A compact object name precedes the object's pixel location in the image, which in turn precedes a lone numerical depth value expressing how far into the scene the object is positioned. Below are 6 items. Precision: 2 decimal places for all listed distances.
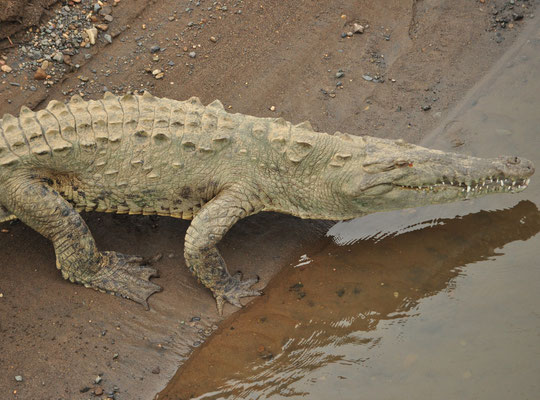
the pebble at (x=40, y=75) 13.15
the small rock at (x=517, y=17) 14.88
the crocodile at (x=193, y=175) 9.98
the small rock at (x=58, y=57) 13.38
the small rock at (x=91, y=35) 13.80
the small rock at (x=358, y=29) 14.80
